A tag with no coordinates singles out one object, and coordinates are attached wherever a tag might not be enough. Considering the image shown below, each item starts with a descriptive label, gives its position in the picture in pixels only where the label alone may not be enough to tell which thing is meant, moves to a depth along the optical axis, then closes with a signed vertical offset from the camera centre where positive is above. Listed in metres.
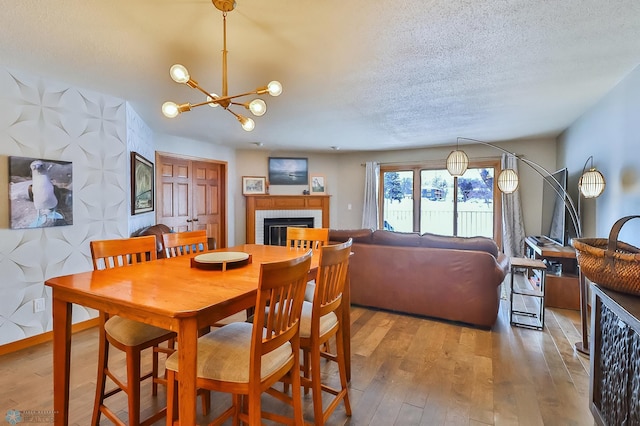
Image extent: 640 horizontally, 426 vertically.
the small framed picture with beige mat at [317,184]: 6.89 +0.59
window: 5.89 +0.23
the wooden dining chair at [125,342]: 1.48 -0.65
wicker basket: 1.27 -0.23
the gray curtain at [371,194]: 6.66 +0.37
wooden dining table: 1.12 -0.34
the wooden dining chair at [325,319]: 1.56 -0.59
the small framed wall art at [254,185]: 6.46 +0.55
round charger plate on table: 1.75 -0.28
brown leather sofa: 3.01 -0.63
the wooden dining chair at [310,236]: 2.58 -0.20
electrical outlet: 2.77 -0.82
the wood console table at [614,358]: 1.18 -0.62
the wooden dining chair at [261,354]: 1.21 -0.60
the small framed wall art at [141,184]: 3.60 +0.34
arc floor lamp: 2.55 +0.29
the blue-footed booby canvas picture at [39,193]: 2.59 +0.16
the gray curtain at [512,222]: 5.45 -0.18
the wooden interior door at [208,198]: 5.62 +0.25
